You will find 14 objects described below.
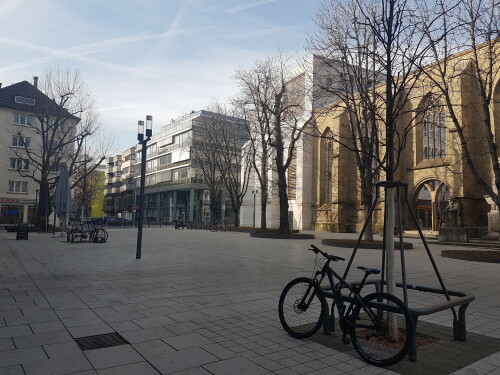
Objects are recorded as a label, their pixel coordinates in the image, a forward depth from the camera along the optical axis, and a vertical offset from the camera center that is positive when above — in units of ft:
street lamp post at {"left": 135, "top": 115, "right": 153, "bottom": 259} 43.01 +7.46
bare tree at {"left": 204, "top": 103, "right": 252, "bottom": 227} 127.85 +24.54
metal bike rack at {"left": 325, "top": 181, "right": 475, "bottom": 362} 15.35 -3.00
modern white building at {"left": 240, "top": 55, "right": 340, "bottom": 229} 158.20 +11.49
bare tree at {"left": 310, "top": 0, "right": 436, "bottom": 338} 16.25 +6.74
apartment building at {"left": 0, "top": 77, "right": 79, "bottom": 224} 164.14 +24.98
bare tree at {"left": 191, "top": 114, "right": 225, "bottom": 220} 132.87 +21.57
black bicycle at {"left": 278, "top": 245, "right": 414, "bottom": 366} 13.67 -3.74
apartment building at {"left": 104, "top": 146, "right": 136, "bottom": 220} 332.06 +27.93
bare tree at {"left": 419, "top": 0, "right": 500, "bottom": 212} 90.22 +23.54
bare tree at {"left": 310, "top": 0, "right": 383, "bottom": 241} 54.34 +19.61
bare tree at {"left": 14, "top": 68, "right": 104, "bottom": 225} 98.91 +22.01
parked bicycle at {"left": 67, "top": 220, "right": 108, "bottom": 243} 64.64 -3.14
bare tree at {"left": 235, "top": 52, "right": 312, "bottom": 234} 91.09 +26.13
